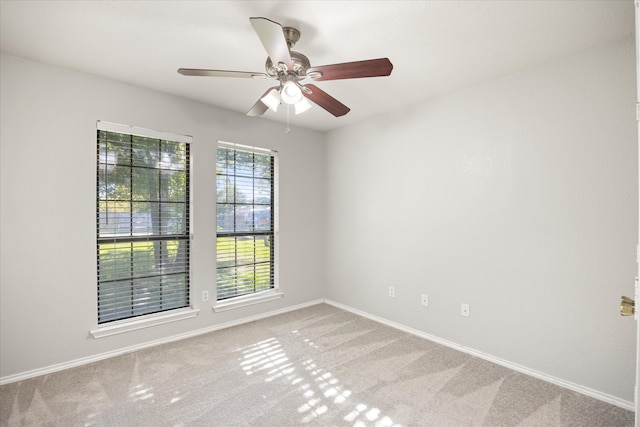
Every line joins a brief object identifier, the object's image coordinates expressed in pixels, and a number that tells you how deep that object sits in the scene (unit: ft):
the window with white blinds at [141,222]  9.12
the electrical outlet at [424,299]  10.41
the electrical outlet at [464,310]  9.37
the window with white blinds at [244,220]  11.52
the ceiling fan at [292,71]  5.15
